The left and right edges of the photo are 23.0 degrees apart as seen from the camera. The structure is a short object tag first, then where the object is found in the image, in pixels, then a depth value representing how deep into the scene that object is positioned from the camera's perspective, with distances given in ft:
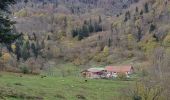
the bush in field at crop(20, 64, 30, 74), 268.82
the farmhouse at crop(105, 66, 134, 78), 481.67
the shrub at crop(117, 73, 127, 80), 349.82
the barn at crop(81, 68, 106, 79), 473.22
